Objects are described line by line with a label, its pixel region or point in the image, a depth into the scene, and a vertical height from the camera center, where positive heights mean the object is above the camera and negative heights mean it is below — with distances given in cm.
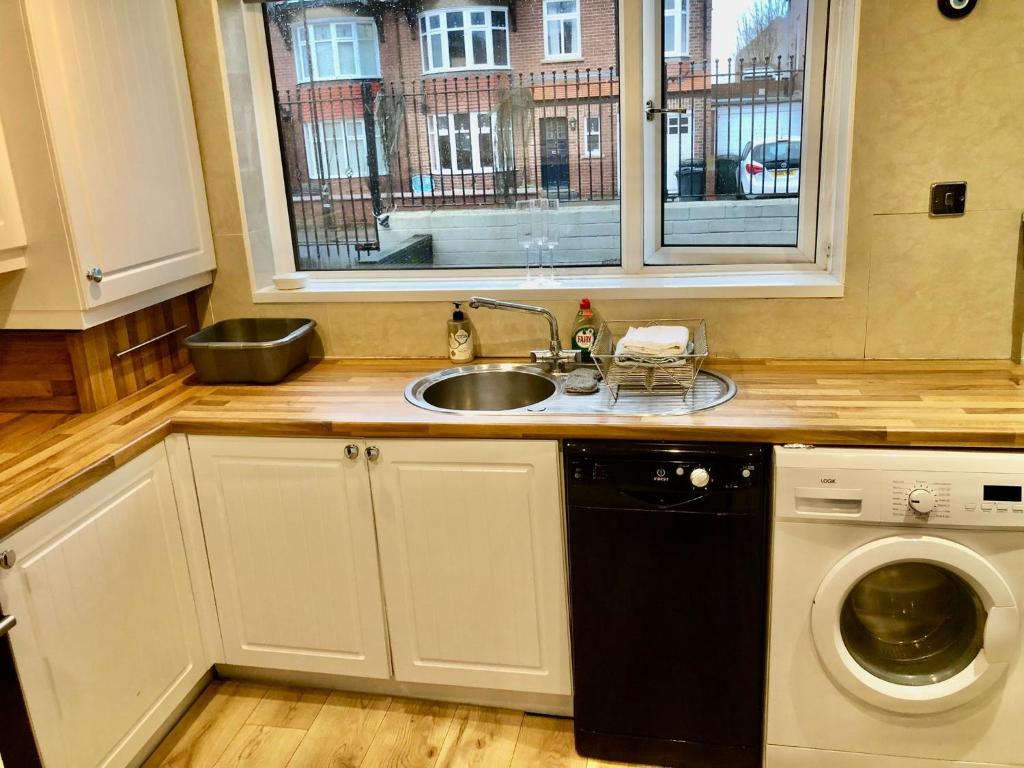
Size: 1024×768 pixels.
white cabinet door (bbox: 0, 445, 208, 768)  174 -98
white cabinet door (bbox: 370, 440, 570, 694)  203 -99
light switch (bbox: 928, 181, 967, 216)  215 -20
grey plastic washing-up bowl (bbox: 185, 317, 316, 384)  233 -53
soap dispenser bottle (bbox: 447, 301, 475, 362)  248 -54
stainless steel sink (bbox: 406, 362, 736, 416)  203 -62
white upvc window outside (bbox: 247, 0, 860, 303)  231 -13
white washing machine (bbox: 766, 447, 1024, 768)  177 -105
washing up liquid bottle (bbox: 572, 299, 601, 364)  239 -52
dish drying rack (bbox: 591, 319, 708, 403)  212 -58
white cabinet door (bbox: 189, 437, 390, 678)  213 -99
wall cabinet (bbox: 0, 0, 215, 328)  192 +3
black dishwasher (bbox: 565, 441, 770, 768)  188 -103
